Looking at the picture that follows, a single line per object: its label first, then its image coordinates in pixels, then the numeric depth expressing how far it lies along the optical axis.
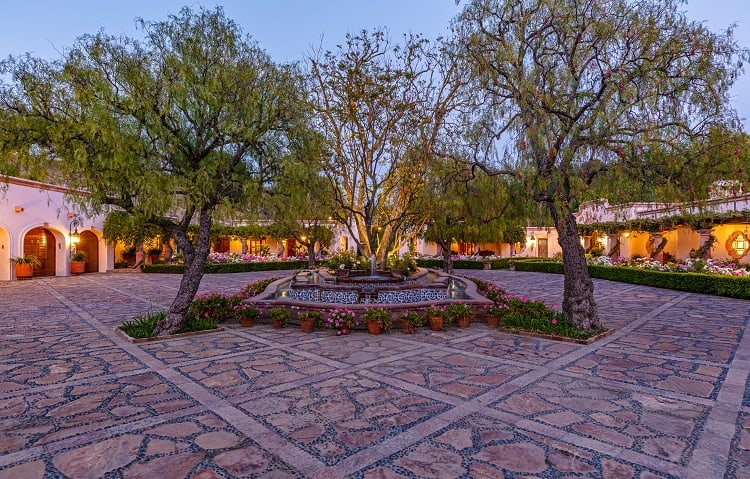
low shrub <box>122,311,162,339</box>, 8.14
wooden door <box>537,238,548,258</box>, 45.40
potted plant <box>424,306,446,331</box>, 8.91
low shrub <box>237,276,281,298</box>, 11.59
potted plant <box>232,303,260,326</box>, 9.50
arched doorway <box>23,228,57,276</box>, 23.55
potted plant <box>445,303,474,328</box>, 9.28
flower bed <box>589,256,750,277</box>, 16.37
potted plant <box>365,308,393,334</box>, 8.62
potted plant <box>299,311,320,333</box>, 8.83
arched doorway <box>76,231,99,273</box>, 27.41
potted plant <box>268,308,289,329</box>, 9.20
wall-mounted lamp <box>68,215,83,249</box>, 23.91
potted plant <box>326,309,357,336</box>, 8.62
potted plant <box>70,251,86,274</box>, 24.77
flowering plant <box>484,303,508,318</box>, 9.48
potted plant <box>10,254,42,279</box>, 21.11
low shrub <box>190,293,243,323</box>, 9.78
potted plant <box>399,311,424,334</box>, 8.69
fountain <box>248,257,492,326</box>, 9.36
